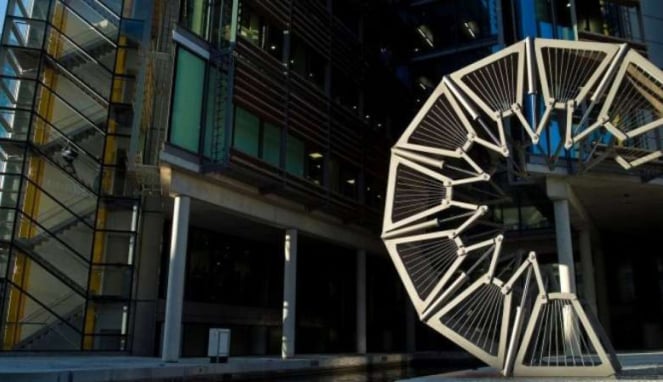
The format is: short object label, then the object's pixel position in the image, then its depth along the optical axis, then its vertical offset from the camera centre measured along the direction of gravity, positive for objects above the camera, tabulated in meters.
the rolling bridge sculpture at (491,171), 13.44 +4.31
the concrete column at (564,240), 22.55 +3.97
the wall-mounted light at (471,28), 34.62 +17.13
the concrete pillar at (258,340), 31.84 +0.28
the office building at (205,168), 23.11 +6.95
